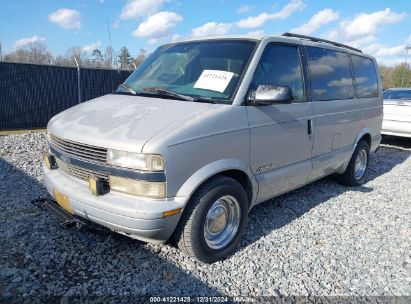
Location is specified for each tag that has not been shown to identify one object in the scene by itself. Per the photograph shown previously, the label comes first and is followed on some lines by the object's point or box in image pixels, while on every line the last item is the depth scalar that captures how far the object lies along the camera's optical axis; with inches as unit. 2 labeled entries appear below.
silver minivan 110.4
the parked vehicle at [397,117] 358.3
